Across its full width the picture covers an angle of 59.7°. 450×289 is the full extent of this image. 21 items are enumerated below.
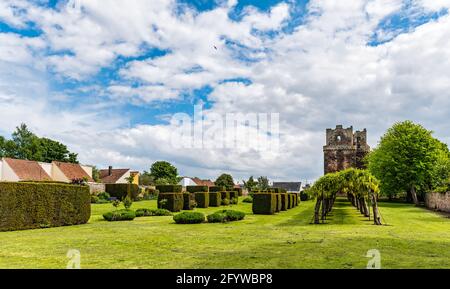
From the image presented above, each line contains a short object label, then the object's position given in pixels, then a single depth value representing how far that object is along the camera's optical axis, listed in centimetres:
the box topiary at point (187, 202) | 3365
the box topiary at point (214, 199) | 3822
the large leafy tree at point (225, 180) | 7796
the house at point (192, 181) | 9950
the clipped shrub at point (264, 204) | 2930
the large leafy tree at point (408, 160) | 4622
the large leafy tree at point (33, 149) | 7031
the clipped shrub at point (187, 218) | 2106
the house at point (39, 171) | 4859
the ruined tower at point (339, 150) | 6631
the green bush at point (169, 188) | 4705
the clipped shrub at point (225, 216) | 2195
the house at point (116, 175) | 7175
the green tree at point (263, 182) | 8395
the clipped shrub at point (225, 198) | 4053
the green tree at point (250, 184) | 7725
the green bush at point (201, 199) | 3644
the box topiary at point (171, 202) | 3120
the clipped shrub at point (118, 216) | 2341
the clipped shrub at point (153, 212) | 2789
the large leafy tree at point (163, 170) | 9825
